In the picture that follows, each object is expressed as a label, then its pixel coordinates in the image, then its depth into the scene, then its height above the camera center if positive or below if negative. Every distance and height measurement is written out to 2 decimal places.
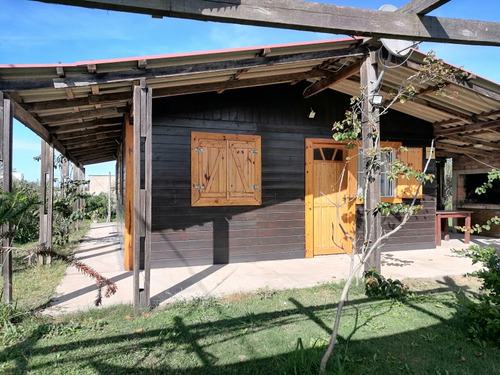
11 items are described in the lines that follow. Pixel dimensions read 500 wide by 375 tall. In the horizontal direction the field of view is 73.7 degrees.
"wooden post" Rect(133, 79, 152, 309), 3.47 +0.02
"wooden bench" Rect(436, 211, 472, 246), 7.62 -0.60
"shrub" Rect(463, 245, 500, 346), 2.73 -0.96
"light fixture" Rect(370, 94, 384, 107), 3.95 +1.12
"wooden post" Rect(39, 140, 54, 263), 5.84 +0.14
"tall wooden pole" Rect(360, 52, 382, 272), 3.94 +0.74
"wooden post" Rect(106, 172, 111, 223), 14.37 -0.92
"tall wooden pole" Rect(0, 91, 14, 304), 3.14 +0.37
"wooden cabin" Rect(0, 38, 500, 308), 4.34 +1.00
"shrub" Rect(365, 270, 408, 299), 3.85 -1.11
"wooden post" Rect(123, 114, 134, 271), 5.37 -0.12
